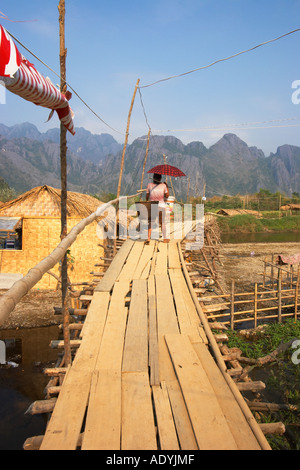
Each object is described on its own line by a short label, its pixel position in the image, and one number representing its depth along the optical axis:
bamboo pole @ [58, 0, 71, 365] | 3.14
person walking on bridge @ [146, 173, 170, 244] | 6.24
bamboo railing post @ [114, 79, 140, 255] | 8.99
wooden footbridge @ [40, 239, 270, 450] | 1.64
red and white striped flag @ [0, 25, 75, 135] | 2.25
